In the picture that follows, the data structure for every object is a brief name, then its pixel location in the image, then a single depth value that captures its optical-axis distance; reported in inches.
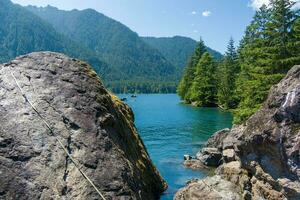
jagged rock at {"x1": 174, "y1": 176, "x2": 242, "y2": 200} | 378.0
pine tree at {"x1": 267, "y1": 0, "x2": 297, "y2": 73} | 848.8
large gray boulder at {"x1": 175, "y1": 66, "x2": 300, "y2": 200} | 310.1
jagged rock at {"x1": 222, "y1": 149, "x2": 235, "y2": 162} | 504.9
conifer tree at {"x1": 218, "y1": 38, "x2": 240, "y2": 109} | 2013.5
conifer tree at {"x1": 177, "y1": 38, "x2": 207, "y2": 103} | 2698.4
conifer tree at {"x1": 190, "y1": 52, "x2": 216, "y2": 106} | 2264.0
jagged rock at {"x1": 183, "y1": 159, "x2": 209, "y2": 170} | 662.4
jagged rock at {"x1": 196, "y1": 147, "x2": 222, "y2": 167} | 677.7
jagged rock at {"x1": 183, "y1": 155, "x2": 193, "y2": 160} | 723.6
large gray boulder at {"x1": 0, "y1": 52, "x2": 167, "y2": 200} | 219.1
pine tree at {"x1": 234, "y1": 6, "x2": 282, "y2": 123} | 845.8
